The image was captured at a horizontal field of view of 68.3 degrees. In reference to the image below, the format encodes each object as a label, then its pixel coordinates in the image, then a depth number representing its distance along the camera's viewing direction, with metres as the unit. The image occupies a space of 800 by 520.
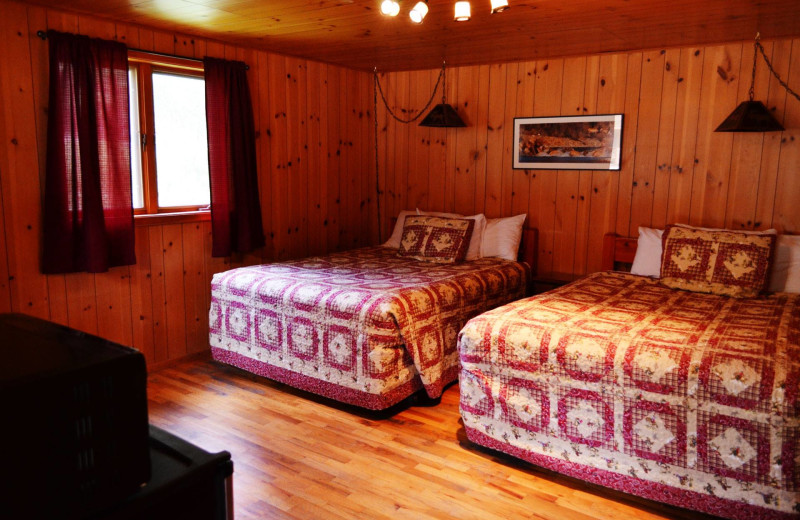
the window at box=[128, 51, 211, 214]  3.59
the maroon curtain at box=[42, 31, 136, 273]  3.13
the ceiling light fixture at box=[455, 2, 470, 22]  2.67
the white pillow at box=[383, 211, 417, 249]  4.84
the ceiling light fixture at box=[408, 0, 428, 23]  2.65
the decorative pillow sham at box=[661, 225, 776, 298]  3.23
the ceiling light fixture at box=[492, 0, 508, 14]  2.53
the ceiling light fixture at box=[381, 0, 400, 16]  2.70
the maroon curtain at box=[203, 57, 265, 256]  3.88
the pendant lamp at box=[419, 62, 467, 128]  4.45
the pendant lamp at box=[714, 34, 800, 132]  3.32
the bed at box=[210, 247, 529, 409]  3.07
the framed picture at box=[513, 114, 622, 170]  4.10
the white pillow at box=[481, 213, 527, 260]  4.30
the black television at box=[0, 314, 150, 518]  0.76
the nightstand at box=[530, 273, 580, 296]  4.34
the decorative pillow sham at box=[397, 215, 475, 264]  4.18
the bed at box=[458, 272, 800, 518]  2.10
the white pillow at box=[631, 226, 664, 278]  3.74
